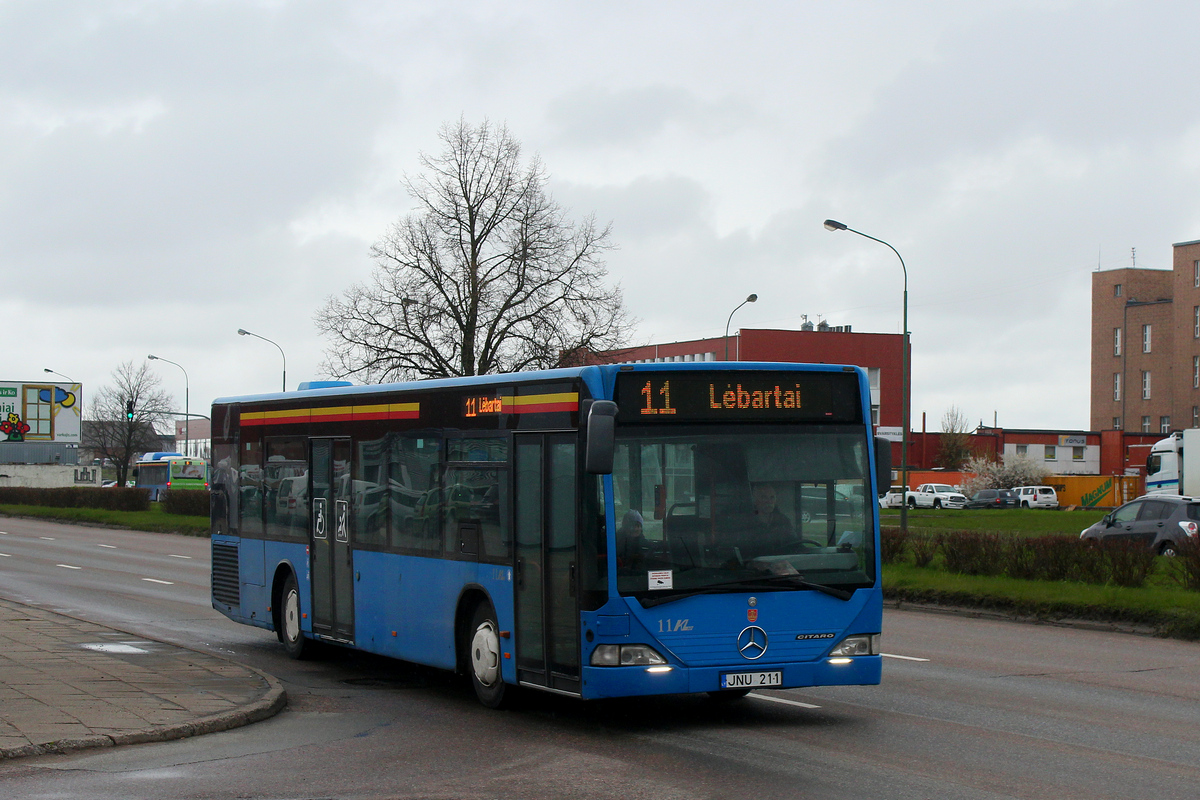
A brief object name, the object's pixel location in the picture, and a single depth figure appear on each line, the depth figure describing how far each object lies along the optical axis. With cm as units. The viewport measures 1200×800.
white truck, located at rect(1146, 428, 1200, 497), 4247
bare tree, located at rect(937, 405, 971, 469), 10369
